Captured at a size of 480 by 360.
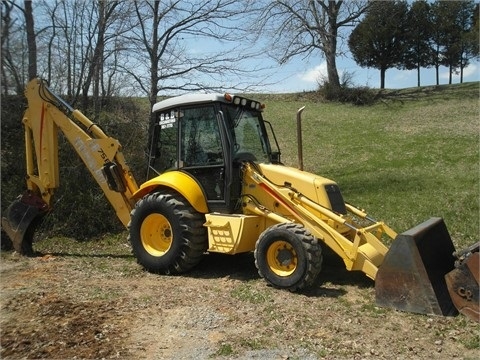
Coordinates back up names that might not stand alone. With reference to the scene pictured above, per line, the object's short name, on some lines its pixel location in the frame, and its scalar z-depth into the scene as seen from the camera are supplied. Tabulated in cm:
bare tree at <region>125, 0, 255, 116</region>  1246
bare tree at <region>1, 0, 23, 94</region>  986
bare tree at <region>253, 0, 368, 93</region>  2842
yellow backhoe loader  536
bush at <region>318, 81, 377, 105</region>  3139
